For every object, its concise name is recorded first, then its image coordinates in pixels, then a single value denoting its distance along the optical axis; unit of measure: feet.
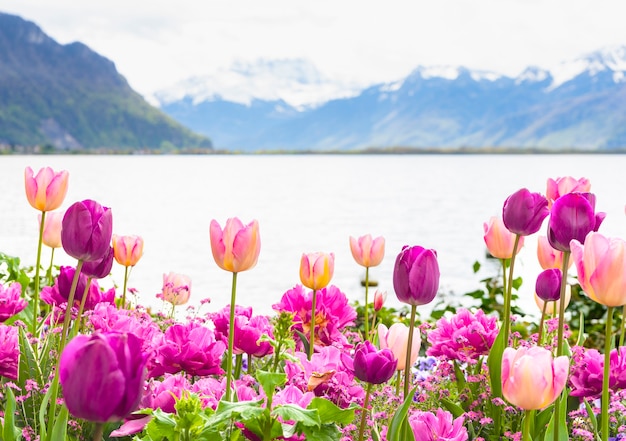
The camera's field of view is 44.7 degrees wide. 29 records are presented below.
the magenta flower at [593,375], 8.05
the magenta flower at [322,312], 10.02
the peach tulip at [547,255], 9.56
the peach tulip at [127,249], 11.08
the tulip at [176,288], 11.40
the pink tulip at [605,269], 5.88
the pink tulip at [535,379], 5.53
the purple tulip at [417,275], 6.79
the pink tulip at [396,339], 7.63
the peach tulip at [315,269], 9.21
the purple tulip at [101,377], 4.24
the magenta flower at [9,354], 7.76
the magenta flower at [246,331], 8.43
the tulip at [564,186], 9.77
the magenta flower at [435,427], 6.53
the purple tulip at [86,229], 6.44
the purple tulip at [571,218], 7.03
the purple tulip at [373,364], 6.64
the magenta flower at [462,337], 8.97
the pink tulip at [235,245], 6.88
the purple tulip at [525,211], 7.80
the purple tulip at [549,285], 8.69
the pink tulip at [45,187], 9.55
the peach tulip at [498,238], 9.26
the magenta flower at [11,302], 9.67
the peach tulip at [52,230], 12.00
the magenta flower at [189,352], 7.57
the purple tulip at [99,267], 7.42
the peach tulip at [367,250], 11.65
